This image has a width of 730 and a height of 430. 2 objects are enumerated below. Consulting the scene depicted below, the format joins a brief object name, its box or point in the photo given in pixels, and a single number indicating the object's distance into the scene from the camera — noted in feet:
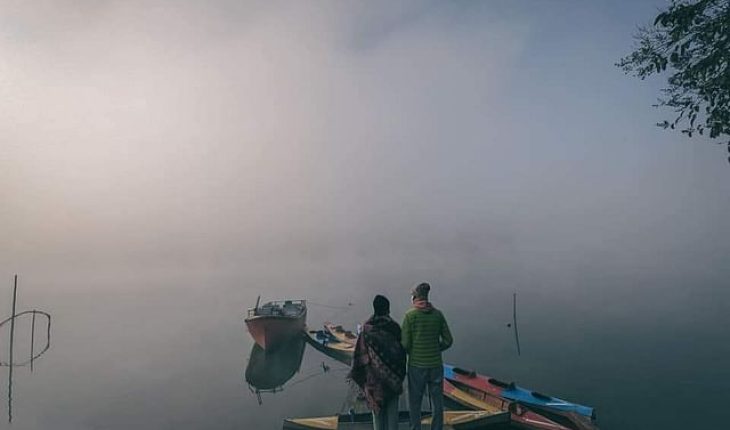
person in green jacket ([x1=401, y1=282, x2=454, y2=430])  23.84
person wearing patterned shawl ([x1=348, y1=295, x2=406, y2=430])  23.16
